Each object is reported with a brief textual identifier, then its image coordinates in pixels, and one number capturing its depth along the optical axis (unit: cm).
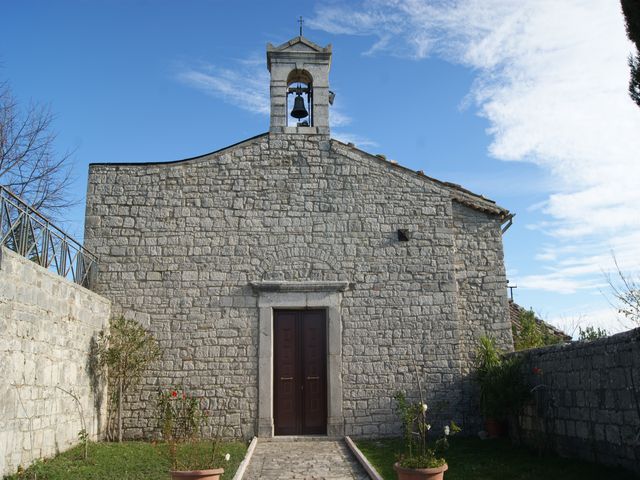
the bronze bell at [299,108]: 1166
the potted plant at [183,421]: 821
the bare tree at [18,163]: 1428
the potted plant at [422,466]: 593
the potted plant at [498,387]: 923
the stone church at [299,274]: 1033
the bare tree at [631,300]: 812
